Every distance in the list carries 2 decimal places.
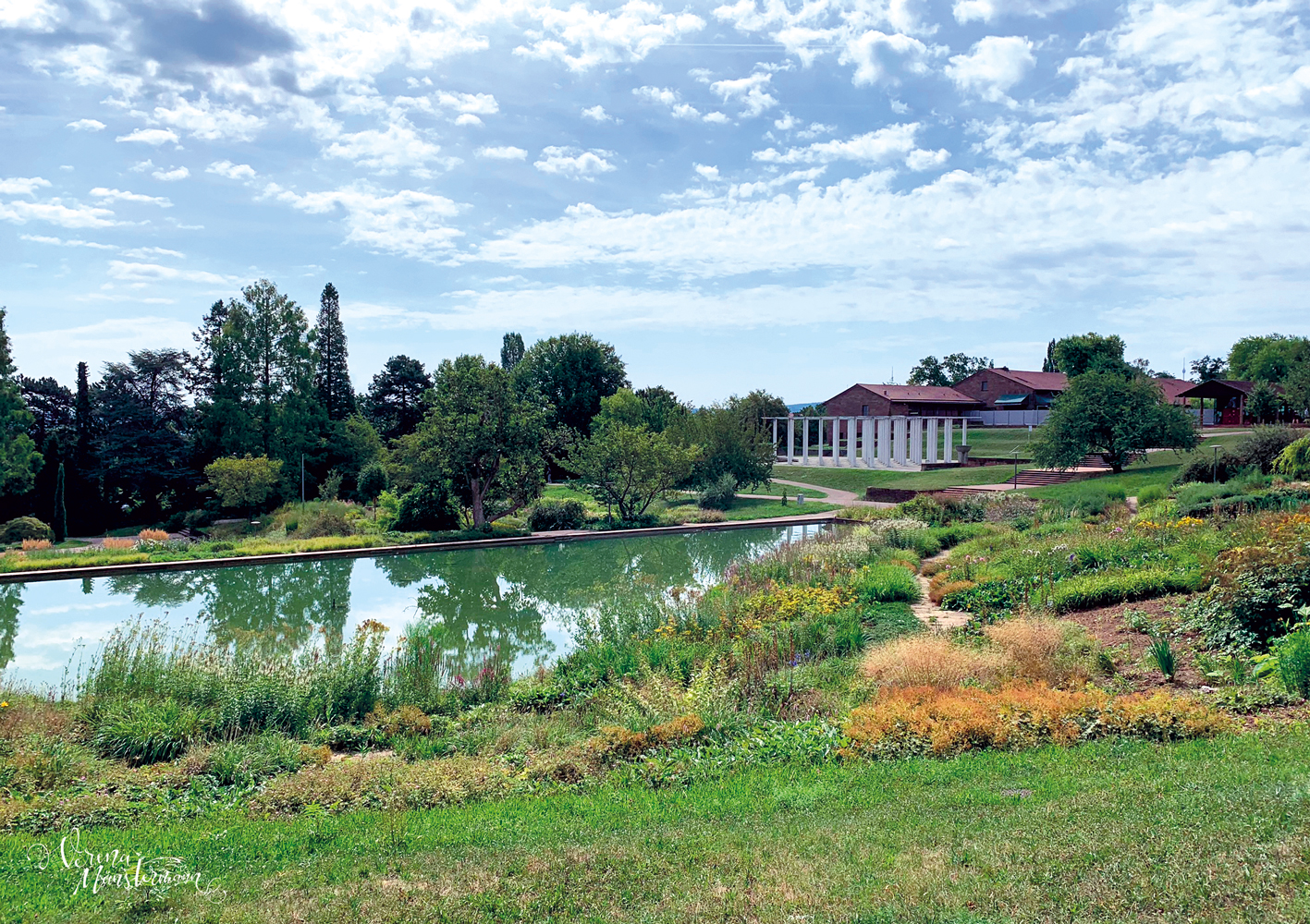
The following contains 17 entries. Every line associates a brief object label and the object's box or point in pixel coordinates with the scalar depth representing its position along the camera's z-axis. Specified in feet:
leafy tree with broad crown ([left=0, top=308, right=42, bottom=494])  99.09
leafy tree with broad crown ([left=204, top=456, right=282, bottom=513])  101.50
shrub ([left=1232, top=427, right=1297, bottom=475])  67.31
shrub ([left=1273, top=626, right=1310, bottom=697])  19.43
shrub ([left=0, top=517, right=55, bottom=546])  84.74
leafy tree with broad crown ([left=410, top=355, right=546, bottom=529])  82.89
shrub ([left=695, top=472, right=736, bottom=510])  107.04
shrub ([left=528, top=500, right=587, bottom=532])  88.22
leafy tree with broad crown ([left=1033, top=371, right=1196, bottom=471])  99.40
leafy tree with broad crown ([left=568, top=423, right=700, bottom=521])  92.53
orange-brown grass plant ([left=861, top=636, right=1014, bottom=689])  23.45
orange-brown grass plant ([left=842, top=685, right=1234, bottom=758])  18.24
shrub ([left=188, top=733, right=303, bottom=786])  20.47
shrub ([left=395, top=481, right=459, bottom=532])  84.53
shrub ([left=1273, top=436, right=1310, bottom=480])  58.59
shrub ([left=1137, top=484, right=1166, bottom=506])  68.26
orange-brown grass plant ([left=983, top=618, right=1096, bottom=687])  23.21
